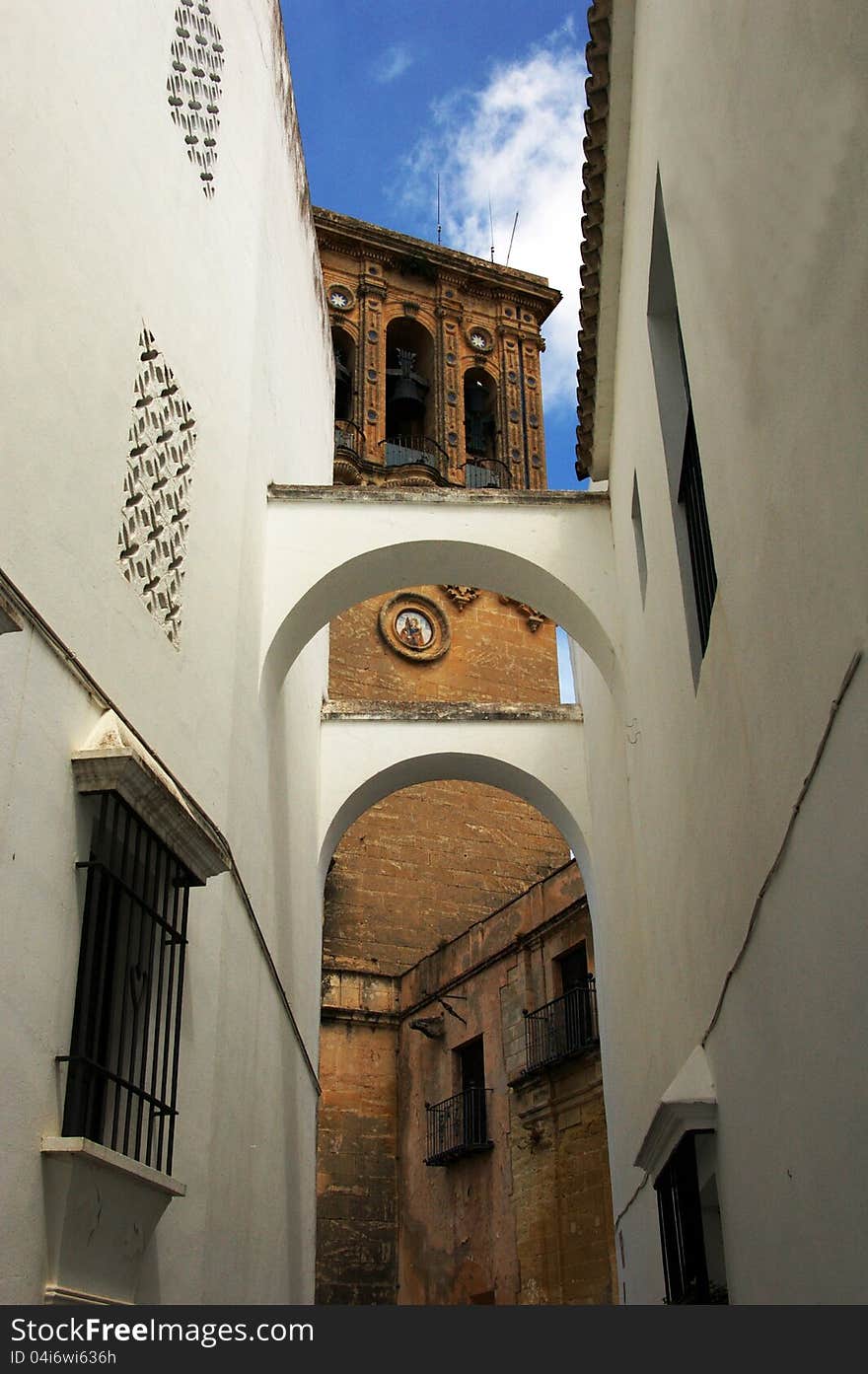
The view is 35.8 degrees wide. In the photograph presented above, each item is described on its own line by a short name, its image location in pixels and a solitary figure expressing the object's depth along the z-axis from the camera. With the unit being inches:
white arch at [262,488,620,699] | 303.4
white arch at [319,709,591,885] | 401.7
